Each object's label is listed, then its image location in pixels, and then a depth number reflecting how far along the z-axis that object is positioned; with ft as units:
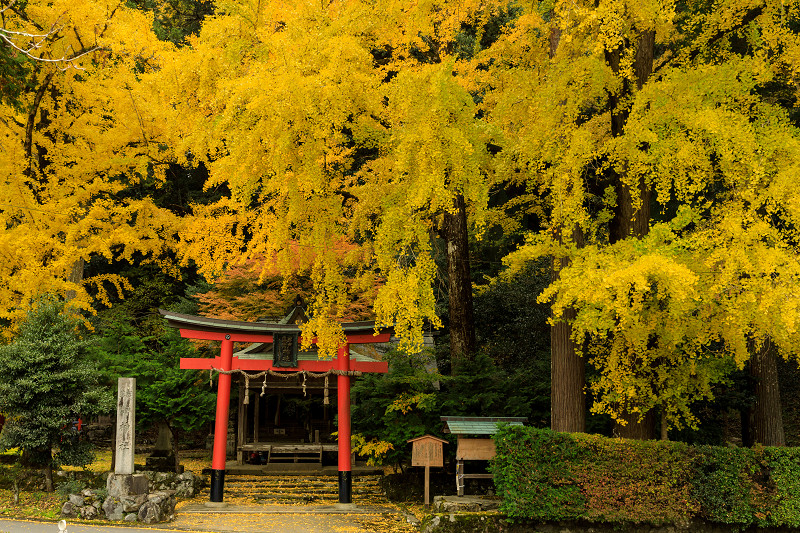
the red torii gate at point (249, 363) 42.83
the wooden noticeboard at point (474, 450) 38.63
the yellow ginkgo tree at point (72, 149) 48.26
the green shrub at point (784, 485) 34.71
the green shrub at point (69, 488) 39.60
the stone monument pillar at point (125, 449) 37.93
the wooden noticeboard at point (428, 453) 40.73
